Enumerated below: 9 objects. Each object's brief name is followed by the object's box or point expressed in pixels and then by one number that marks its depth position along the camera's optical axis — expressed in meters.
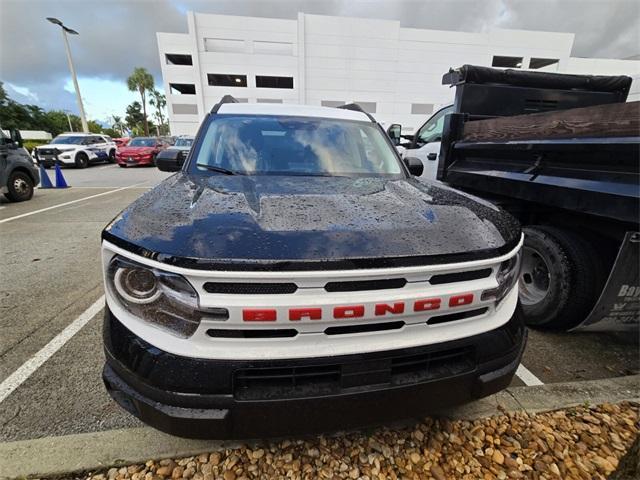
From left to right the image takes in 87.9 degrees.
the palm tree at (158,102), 64.52
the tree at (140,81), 59.47
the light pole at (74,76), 21.85
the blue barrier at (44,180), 10.47
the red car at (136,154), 17.17
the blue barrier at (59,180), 10.67
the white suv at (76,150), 16.27
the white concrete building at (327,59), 36.72
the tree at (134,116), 69.54
